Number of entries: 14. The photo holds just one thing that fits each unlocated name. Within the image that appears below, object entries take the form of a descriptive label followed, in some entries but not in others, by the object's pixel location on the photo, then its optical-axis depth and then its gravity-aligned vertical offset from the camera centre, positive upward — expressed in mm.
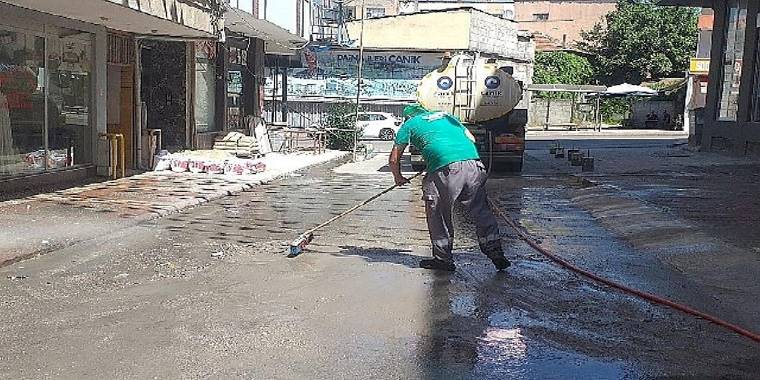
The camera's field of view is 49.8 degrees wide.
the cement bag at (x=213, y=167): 17531 -1568
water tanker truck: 19344 +154
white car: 38281 -1230
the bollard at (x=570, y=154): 22284 -1303
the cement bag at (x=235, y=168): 17578 -1585
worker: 7754 -811
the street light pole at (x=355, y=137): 25438 -1235
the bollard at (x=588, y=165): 19656 -1387
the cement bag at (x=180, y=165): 17656 -1560
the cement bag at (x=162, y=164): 17656 -1555
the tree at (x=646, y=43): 52156 +4253
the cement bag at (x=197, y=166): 17594 -1576
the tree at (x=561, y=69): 53188 +2462
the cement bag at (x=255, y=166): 17975 -1569
